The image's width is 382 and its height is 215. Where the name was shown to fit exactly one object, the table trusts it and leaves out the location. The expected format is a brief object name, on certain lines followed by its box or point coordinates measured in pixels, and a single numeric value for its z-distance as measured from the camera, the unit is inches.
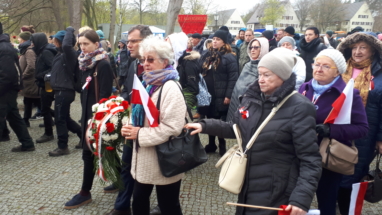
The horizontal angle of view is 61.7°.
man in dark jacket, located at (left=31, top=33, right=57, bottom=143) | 226.8
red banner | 424.8
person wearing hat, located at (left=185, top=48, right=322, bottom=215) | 78.6
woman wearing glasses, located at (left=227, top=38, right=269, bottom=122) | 163.2
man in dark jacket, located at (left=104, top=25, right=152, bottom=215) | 126.7
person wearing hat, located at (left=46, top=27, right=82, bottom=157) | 174.7
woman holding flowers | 139.6
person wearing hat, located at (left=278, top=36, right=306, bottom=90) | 160.7
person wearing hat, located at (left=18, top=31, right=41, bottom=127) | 259.6
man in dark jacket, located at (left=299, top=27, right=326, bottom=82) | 254.7
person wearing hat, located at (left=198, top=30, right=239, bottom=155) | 203.5
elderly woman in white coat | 93.5
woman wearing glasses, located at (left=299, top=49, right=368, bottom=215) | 100.9
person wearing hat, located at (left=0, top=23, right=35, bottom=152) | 192.4
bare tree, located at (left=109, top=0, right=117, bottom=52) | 720.3
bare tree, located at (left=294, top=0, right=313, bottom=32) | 2096.5
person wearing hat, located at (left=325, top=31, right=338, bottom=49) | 438.7
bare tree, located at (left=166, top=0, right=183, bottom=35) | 351.3
